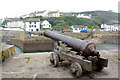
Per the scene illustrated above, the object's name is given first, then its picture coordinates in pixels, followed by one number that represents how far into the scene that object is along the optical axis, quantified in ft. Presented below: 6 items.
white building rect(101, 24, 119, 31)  184.36
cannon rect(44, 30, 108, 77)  12.16
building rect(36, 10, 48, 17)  221.11
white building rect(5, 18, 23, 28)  171.10
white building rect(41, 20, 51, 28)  151.03
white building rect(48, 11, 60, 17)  224.39
